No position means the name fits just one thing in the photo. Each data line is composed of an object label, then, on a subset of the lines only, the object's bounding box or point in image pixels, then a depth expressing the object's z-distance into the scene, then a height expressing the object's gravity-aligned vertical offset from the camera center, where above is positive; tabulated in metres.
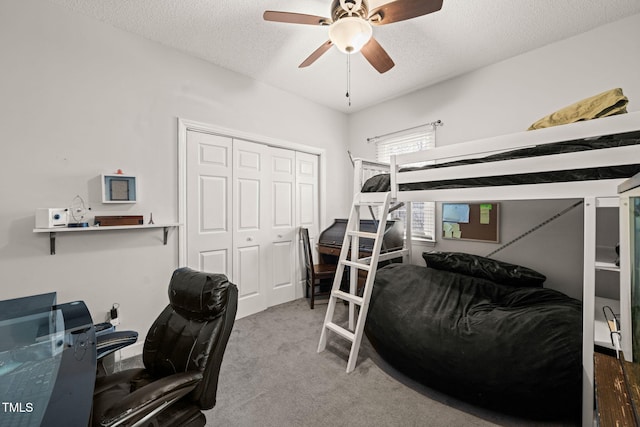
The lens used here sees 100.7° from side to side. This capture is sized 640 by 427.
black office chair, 1.00 -0.69
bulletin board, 2.86 -0.14
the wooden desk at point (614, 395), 0.69 -0.55
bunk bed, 1.36 +0.23
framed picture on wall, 2.19 +0.18
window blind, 3.38 +0.82
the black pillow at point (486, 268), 2.37 -0.57
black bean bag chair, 1.49 -0.85
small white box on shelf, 1.88 -0.06
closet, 2.78 -0.03
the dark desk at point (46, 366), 0.83 -0.65
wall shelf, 1.88 -0.15
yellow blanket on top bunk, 1.58 +0.64
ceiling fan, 1.61 +1.23
